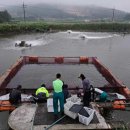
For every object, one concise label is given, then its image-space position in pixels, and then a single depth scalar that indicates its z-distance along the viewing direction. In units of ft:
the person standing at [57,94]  31.78
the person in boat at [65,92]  36.23
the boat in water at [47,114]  30.69
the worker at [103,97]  37.55
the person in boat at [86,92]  34.65
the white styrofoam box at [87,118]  30.48
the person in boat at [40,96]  36.37
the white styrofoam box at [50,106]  33.37
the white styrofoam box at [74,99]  34.14
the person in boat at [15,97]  36.19
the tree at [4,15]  260.46
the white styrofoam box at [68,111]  31.49
